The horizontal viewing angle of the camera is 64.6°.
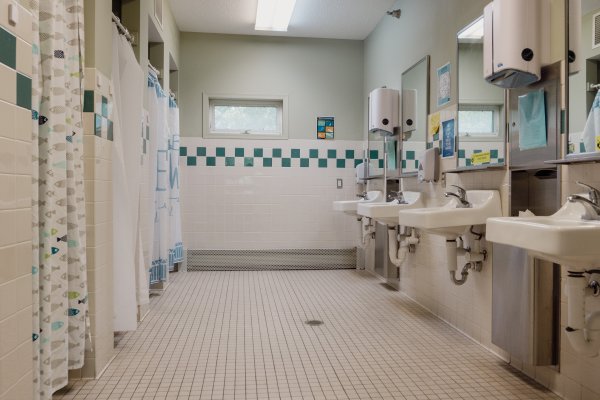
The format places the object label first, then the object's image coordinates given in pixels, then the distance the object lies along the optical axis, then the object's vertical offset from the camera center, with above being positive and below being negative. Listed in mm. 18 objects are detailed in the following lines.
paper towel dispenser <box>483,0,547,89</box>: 2154 +697
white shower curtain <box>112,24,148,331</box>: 2529 +102
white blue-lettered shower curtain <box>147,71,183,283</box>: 3592 +140
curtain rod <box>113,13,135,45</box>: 2595 +936
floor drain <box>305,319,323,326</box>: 3150 -876
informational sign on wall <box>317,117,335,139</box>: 5359 +722
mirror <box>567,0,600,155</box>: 1886 +456
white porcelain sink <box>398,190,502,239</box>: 2428 -130
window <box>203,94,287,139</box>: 5298 +858
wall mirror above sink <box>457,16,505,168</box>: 2596 +476
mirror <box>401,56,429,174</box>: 3564 +631
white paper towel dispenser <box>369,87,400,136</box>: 4070 +710
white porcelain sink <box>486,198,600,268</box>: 1442 -148
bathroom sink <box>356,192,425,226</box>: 3514 -123
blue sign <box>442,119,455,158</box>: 3096 +353
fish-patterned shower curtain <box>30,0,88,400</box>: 1668 -21
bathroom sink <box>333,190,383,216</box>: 4512 -107
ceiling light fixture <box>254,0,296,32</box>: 4238 +1682
